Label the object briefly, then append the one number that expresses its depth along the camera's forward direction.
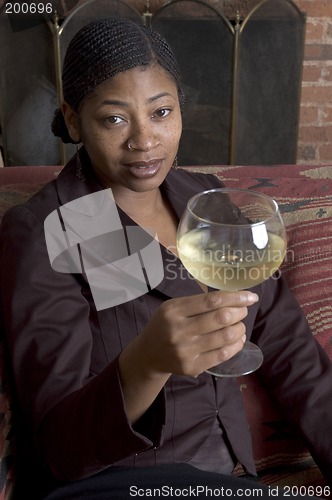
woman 0.86
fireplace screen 2.73
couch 1.22
